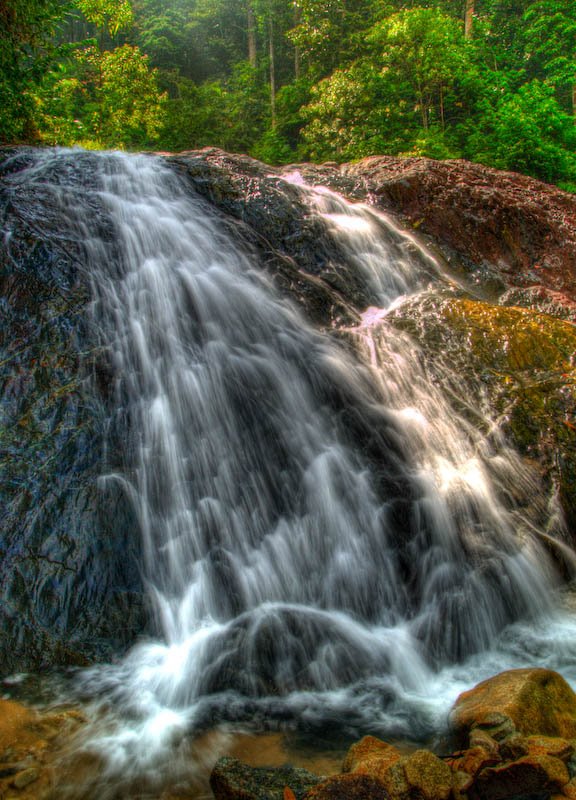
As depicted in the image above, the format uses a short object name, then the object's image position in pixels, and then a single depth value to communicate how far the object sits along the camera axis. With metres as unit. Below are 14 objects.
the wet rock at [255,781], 2.01
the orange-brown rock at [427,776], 1.89
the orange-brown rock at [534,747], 2.03
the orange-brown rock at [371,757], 2.10
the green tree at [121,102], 16.25
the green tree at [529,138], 12.71
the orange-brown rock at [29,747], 2.19
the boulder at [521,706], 2.27
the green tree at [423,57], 14.14
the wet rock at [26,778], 2.19
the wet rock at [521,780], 1.91
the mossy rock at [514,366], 4.39
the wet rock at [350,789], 1.83
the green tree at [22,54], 7.13
